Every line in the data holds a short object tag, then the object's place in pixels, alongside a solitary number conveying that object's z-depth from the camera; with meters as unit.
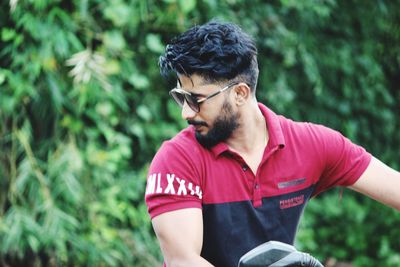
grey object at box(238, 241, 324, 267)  3.26
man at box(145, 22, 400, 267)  3.77
